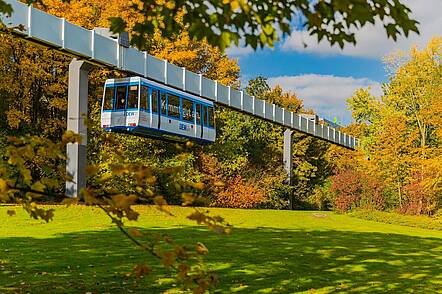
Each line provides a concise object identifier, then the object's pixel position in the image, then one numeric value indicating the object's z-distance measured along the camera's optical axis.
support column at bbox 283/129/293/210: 40.50
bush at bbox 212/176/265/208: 37.12
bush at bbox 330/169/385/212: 38.72
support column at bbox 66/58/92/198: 22.30
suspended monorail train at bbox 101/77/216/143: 23.41
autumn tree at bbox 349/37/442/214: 37.41
